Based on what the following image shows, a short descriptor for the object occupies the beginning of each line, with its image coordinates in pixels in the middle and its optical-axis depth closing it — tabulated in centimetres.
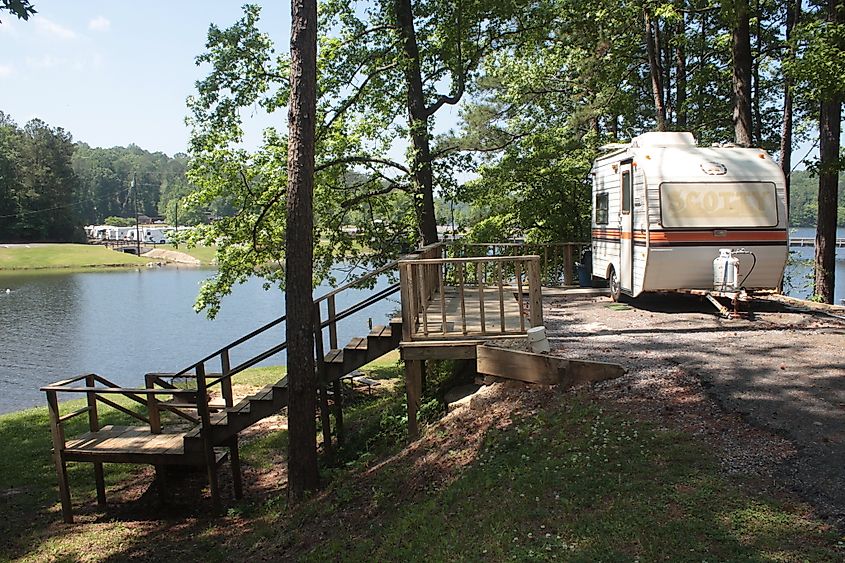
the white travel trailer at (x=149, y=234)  10775
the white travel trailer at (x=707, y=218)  990
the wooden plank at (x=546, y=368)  659
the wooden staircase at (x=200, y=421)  779
